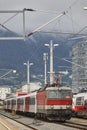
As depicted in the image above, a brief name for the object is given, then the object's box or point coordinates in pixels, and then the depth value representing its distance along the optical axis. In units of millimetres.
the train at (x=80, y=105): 69044
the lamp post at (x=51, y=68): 82688
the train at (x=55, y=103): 56125
